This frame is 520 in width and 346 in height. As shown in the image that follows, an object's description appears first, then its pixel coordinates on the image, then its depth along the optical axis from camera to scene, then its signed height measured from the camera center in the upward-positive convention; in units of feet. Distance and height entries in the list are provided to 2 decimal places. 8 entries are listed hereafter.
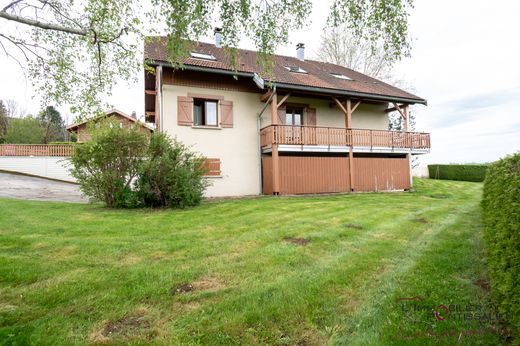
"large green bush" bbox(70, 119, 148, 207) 27.17 +2.02
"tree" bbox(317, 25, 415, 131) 79.56 +33.00
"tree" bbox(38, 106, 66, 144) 96.58 +18.99
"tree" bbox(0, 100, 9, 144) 93.91 +19.70
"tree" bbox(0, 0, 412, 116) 14.37 +8.62
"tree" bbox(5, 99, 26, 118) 131.23 +34.28
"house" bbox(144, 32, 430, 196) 40.22 +7.33
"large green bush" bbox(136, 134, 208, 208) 27.99 +0.34
